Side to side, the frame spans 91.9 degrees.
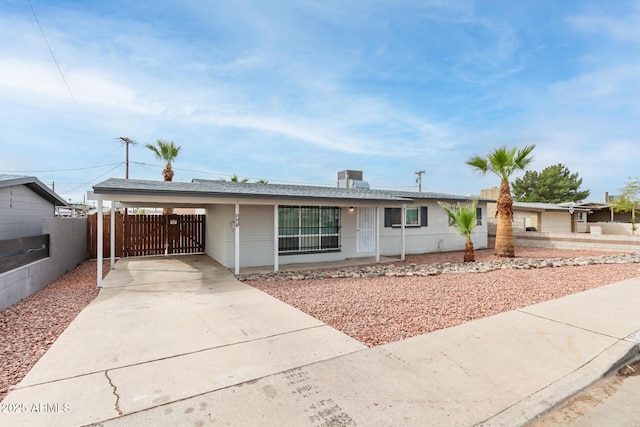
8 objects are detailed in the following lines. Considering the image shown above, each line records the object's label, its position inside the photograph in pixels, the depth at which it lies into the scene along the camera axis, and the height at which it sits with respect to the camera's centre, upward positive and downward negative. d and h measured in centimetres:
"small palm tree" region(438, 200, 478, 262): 1092 -26
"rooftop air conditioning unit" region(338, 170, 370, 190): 1628 +194
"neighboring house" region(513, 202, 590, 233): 2075 -21
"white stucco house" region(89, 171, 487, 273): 792 -18
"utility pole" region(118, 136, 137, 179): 2489 +625
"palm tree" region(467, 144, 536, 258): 1152 +172
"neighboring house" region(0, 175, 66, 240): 732 +37
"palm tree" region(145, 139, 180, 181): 1822 +388
